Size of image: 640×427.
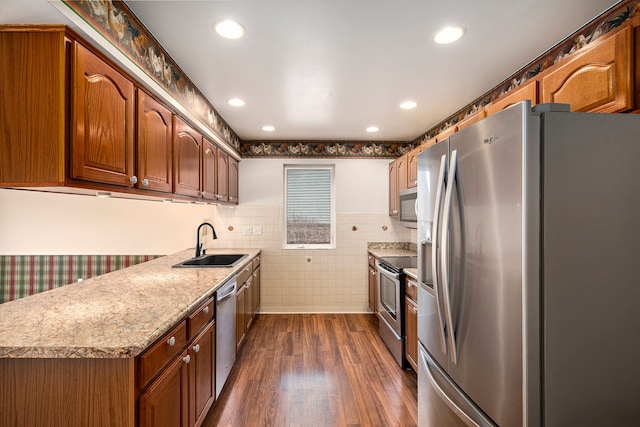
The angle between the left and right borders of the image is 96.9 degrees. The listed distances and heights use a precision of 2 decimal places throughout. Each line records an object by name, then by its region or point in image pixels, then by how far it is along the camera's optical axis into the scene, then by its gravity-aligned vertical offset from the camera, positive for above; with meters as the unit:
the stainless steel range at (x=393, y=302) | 2.58 -0.87
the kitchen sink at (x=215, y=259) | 2.76 -0.46
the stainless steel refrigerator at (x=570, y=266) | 1.00 -0.18
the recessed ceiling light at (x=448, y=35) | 1.58 +1.04
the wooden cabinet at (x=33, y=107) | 1.13 +0.44
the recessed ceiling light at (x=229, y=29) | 1.54 +1.04
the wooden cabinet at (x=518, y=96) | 1.56 +0.71
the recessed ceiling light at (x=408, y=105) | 2.65 +1.07
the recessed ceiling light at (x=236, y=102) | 2.60 +1.07
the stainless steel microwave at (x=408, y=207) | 2.98 +0.11
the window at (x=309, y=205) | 4.18 +0.17
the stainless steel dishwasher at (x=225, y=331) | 2.02 -0.89
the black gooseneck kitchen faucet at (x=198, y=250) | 2.95 -0.35
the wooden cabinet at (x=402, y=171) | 3.33 +0.55
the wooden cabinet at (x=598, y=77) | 1.16 +0.63
